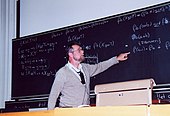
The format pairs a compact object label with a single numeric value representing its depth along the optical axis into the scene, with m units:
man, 2.98
